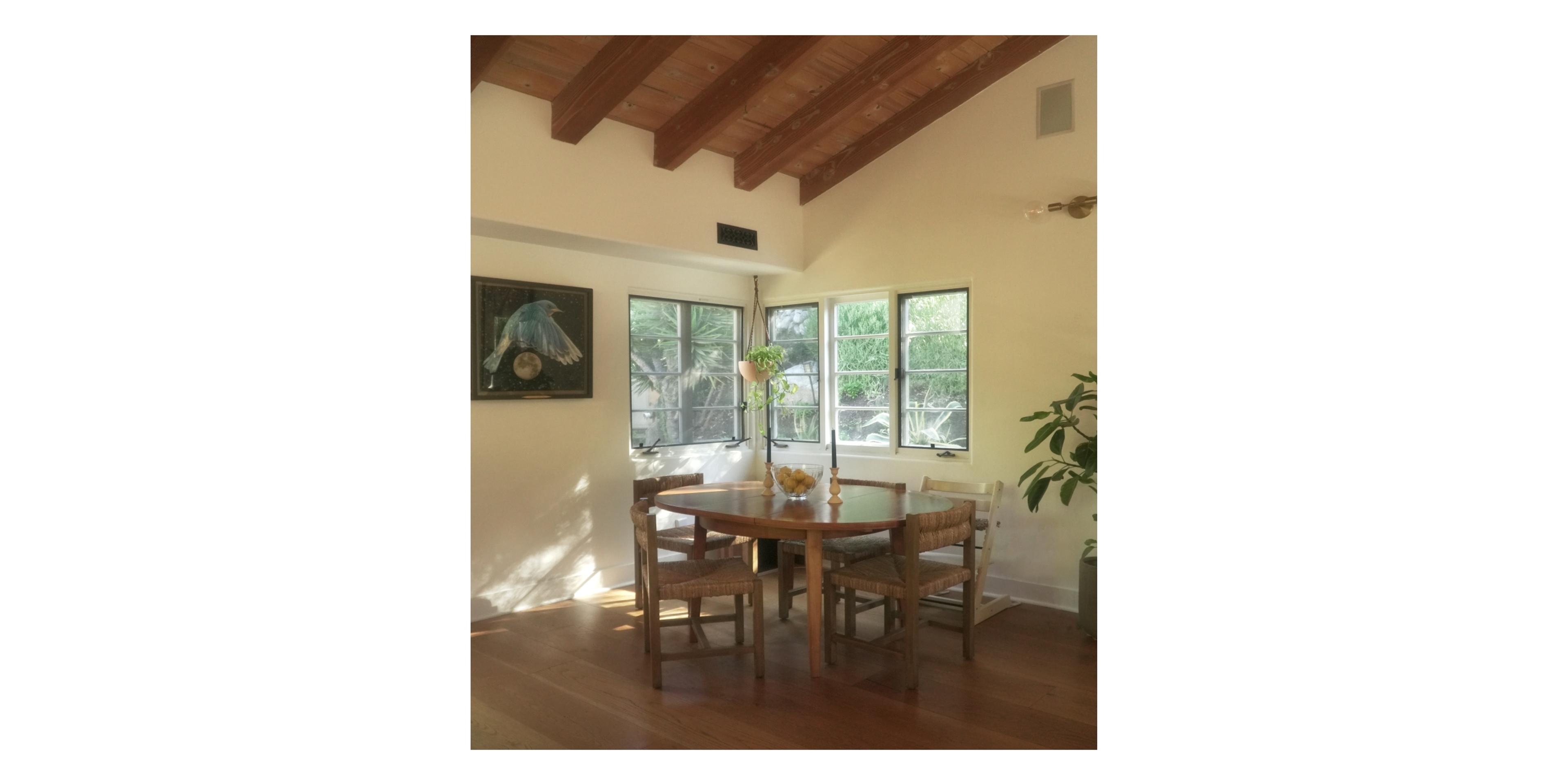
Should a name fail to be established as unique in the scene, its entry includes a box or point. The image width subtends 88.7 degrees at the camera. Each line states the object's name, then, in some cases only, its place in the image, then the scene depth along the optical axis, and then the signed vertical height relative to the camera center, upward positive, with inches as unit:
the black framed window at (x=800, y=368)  237.6 +7.3
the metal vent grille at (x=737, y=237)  213.8 +42.3
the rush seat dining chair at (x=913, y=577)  134.2 -33.0
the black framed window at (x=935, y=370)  207.9 +5.8
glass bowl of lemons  159.9 -17.8
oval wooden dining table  135.0 -21.6
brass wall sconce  180.1 +41.7
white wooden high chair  178.7 -29.2
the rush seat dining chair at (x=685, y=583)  135.7 -33.1
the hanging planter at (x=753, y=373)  211.0 +5.2
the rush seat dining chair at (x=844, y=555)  162.4 -34.3
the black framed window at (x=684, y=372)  214.4 +6.0
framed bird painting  177.3 +12.3
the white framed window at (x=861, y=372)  224.7 +5.6
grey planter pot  160.9 -41.2
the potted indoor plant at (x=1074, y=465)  163.0 -16.3
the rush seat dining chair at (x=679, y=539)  175.8 -33.0
